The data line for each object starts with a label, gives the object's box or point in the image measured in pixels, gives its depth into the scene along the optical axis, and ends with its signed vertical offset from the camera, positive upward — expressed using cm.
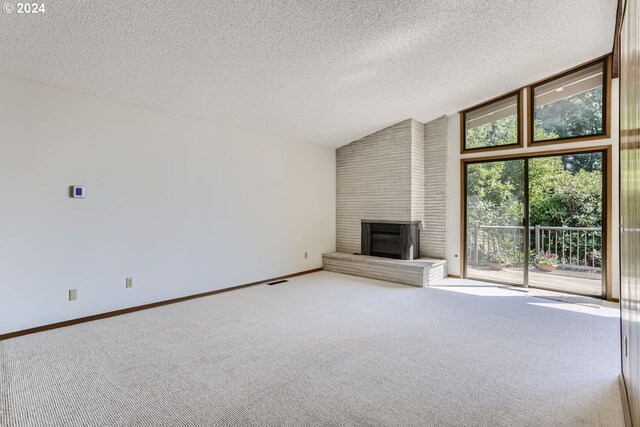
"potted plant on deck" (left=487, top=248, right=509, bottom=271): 516 -72
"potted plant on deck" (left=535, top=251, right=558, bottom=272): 484 -70
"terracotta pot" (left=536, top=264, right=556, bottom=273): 486 -80
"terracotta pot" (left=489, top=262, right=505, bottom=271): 521 -84
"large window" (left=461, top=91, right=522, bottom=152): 503 +148
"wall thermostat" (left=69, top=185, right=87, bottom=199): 339 +24
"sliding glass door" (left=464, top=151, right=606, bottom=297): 448 -10
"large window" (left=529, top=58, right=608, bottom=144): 435 +155
